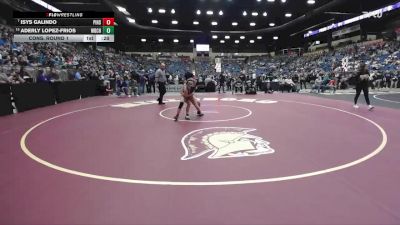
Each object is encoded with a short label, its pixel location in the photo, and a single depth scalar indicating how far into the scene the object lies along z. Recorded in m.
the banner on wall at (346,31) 41.72
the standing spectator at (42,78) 14.64
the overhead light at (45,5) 25.85
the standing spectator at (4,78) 12.84
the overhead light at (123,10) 31.96
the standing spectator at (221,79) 22.85
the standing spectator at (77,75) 19.14
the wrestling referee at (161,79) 13.78
